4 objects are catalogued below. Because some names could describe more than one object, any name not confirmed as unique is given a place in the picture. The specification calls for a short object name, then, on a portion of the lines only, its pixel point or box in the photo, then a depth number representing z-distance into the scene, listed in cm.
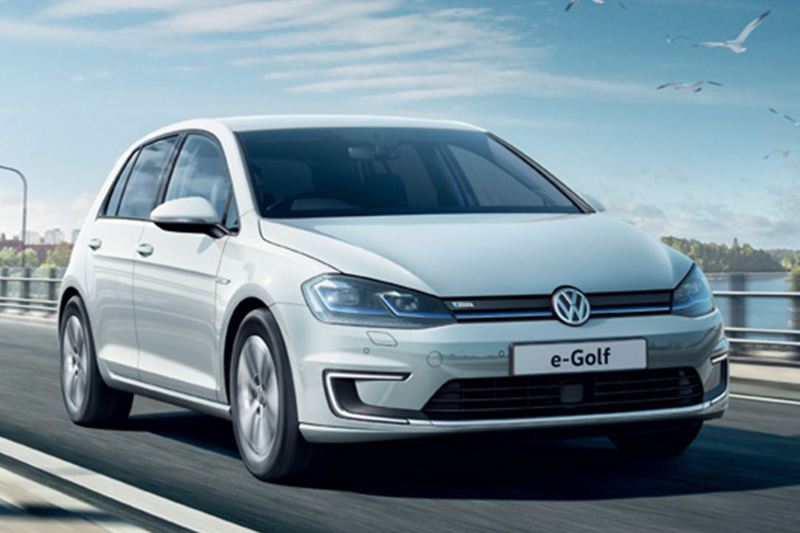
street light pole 5078
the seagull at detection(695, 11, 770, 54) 2157
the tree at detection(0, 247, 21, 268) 7316
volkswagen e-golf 593
